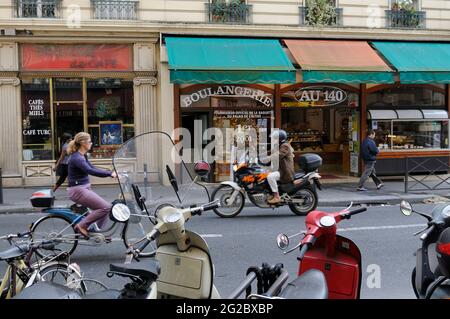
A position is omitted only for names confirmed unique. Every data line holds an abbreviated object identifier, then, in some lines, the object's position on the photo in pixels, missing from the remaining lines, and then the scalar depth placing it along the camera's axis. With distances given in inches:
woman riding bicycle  272.4
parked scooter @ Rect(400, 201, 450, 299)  160.6
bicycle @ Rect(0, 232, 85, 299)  149.3
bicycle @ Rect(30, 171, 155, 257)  268.9
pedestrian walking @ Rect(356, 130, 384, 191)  554.6
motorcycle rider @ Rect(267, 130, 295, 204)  410.0
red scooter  149.3
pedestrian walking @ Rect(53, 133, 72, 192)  471.7
